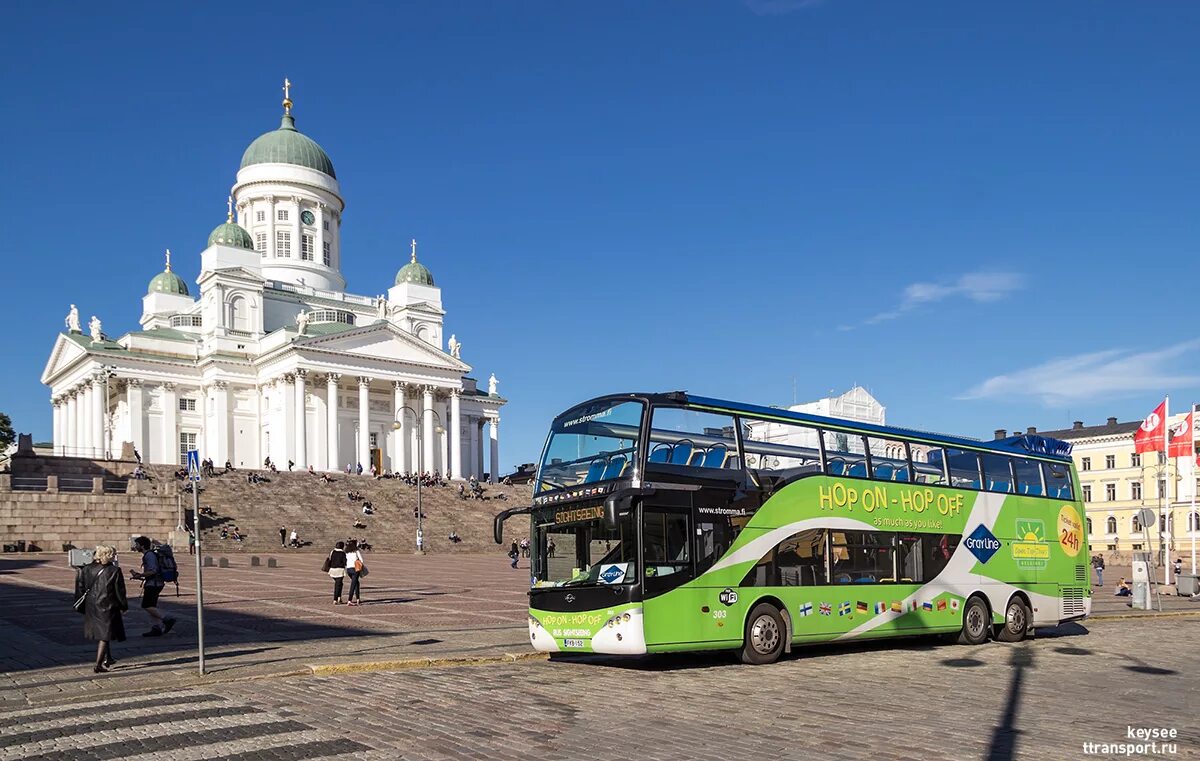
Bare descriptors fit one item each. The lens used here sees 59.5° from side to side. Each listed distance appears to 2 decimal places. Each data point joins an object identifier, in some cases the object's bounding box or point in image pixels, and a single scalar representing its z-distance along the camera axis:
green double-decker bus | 14.84
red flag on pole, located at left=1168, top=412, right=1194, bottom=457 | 39.59
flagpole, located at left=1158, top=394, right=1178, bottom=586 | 35.72
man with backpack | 18.39
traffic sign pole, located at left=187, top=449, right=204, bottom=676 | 13.23
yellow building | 87.81
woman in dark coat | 14.12
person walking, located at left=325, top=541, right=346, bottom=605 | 25.02
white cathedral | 79.44
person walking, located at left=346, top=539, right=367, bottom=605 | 24.78
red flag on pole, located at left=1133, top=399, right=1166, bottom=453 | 36.44
